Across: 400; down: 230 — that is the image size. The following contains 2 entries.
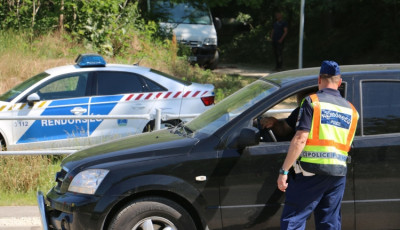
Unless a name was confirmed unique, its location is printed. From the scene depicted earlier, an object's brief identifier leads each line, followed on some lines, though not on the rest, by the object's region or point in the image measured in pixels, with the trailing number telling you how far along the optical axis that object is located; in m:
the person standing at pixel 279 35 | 32.08
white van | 30.20
